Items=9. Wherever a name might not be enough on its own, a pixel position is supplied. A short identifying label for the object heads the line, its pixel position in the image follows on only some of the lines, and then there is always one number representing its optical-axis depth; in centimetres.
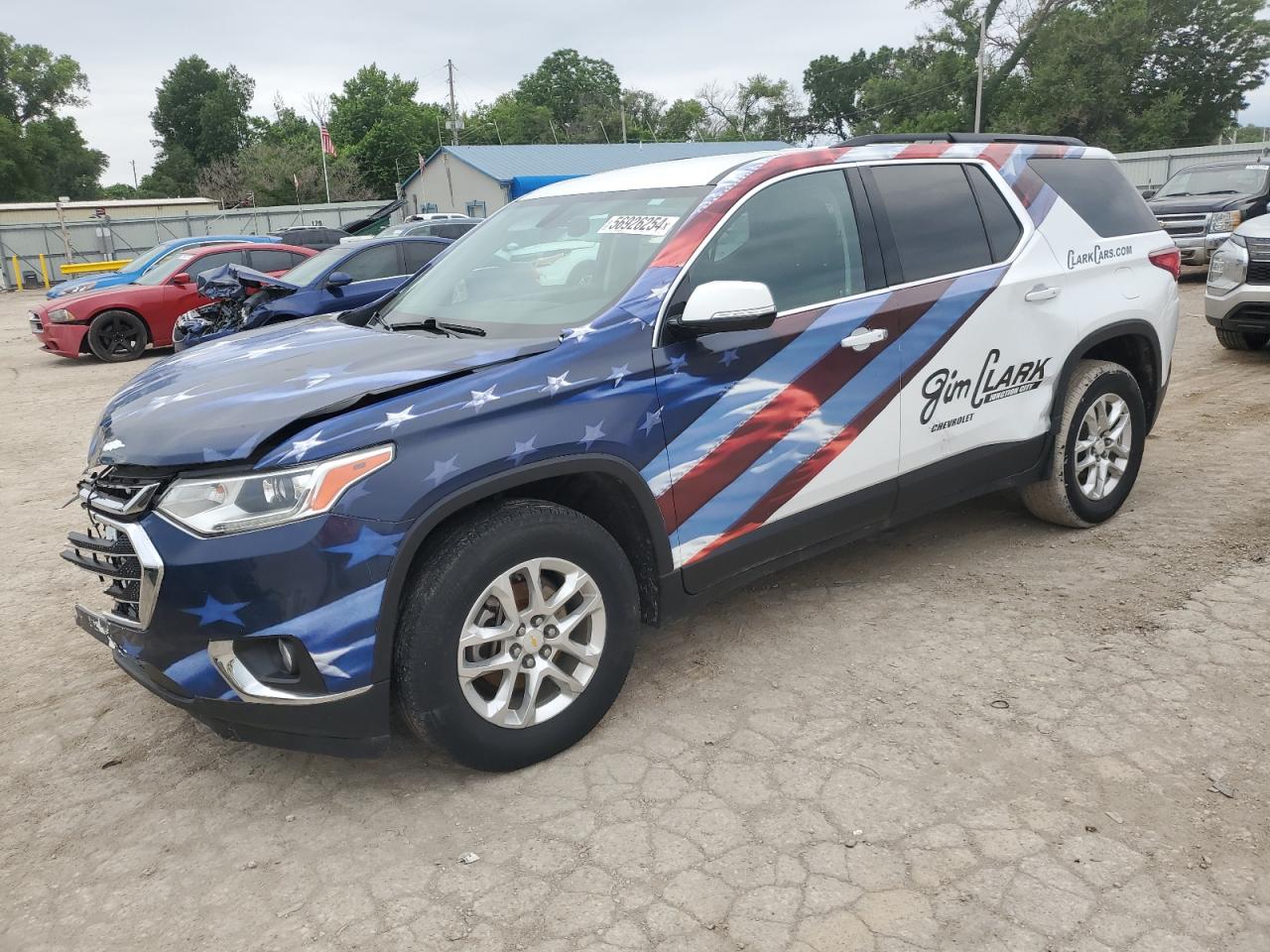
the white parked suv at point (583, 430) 262
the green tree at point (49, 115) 6406
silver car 825
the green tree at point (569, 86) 9631
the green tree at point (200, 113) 7569
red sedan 1273
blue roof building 4262
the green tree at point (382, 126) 6806
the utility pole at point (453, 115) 6775
